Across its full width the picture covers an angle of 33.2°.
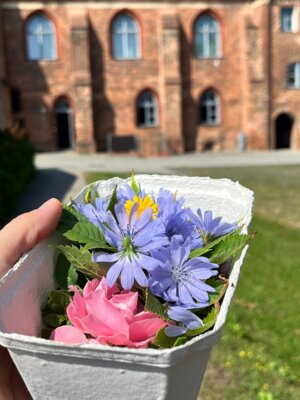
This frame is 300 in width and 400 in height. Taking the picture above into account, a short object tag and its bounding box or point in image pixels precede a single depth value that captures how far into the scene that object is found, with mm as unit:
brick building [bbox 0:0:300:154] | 27703
